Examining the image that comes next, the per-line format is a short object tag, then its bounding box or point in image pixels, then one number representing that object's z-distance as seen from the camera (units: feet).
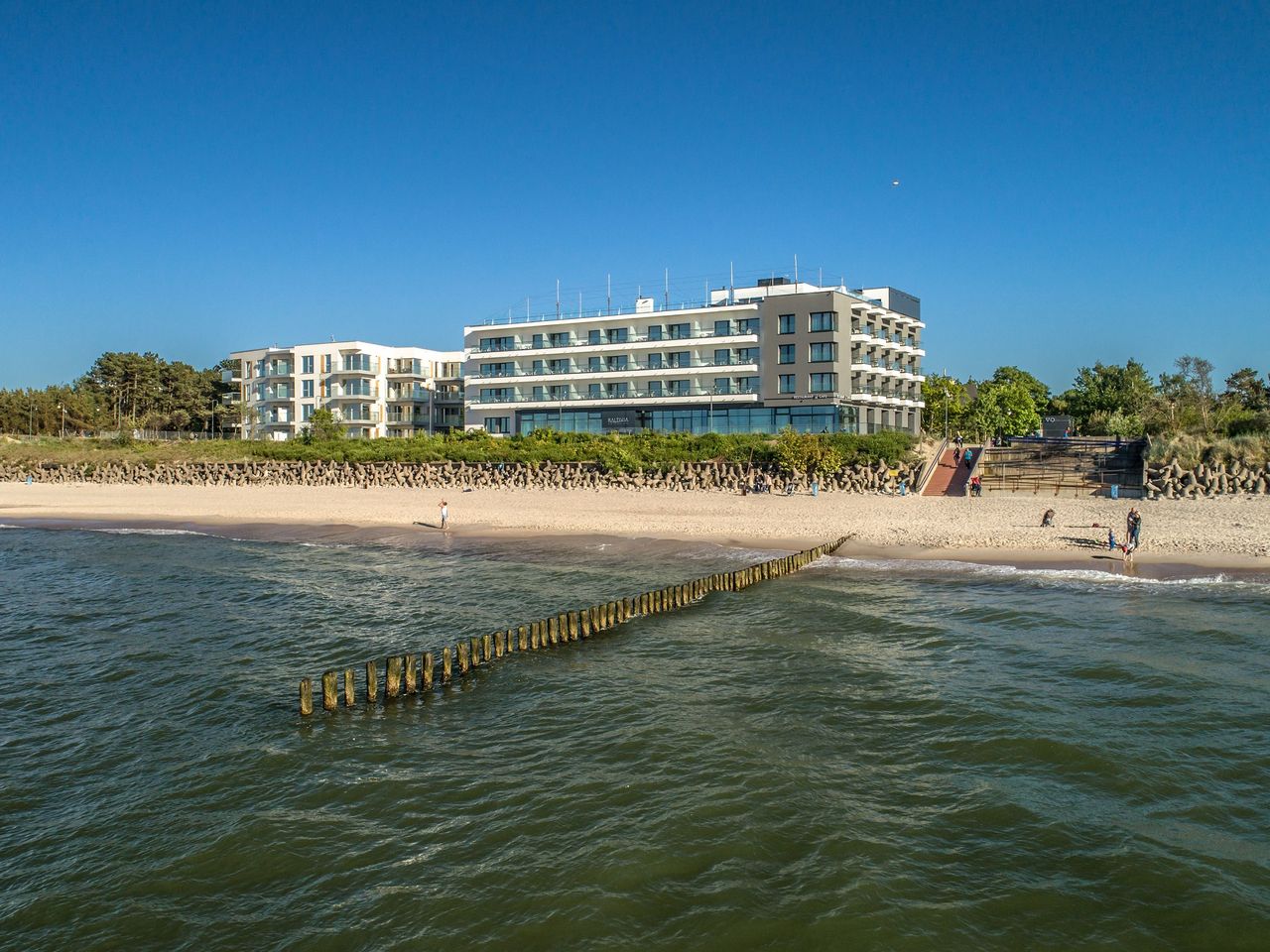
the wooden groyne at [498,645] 61.82
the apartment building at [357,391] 314.35
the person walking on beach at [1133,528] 109.09
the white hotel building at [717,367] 232.32
